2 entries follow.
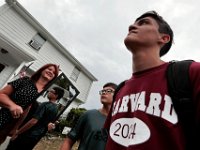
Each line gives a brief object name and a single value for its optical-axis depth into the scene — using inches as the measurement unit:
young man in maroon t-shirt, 28.2
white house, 305.4
